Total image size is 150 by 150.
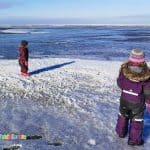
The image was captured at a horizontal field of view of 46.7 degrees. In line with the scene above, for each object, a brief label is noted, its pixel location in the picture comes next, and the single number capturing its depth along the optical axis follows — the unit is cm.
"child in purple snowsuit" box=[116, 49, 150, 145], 300
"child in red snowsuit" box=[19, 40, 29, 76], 636
